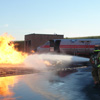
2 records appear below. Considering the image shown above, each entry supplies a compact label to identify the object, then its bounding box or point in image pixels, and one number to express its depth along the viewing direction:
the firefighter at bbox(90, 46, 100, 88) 8.87
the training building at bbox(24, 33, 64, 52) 49.93
